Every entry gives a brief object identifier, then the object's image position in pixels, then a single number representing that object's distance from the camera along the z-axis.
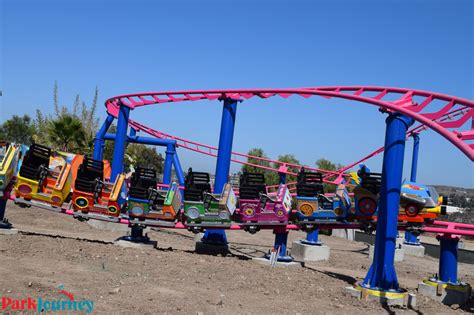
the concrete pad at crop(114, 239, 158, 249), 9.14
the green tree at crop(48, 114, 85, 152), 17.34
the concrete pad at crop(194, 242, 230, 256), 9.49
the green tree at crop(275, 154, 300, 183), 29.62
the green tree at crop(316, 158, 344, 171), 31.05
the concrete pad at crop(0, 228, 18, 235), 8.64
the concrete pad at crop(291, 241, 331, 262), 11.33
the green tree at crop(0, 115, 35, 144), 49.54
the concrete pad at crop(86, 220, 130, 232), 12.26
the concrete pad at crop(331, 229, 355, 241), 19.05
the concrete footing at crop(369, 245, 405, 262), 13.49
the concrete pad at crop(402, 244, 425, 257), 15.27
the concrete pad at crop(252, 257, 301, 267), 8.57
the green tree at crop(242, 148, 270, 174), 31.38
